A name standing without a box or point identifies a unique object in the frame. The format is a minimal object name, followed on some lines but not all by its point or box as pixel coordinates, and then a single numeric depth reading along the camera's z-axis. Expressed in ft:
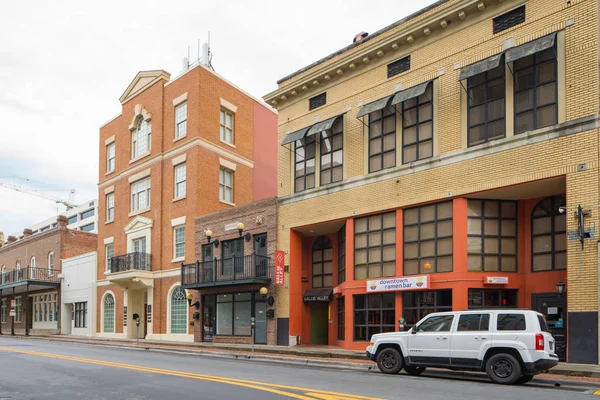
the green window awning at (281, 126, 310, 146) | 83.22
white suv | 42.34
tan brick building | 55.62
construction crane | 441.31
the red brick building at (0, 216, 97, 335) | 153.48
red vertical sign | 86.12
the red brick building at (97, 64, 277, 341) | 108.88
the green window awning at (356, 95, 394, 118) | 71.77
